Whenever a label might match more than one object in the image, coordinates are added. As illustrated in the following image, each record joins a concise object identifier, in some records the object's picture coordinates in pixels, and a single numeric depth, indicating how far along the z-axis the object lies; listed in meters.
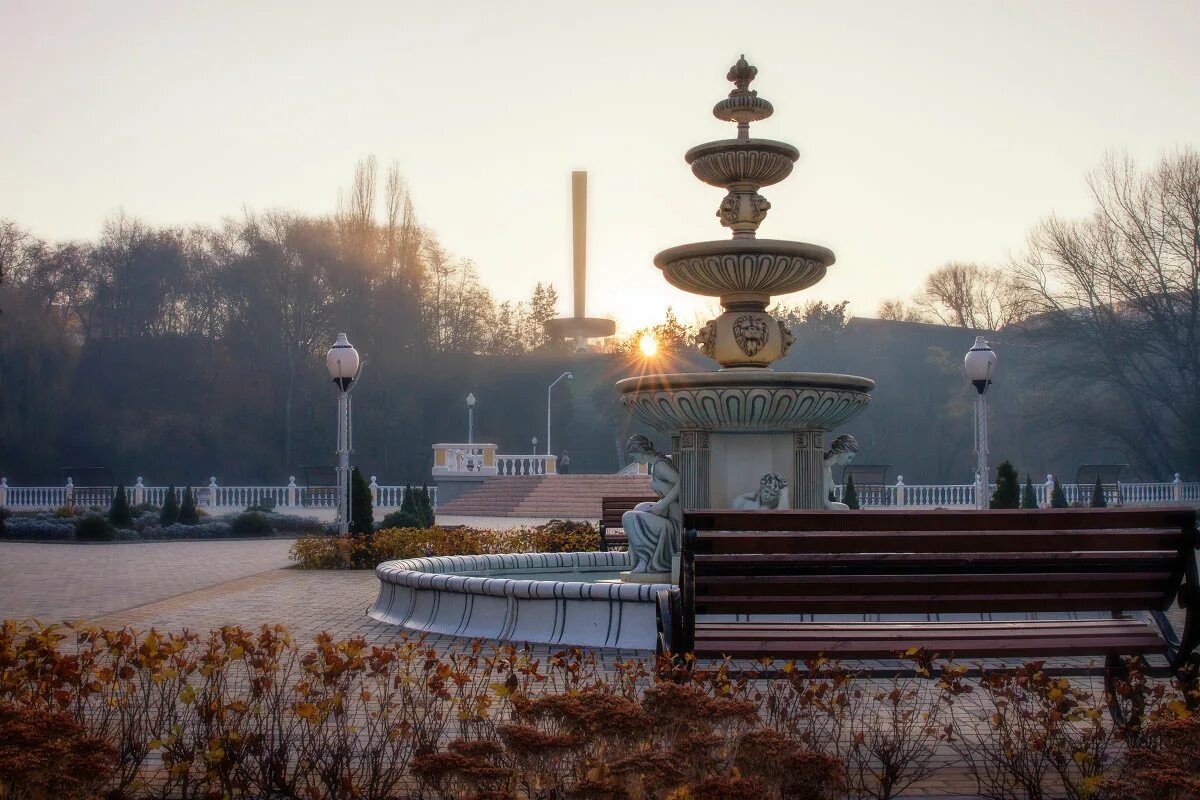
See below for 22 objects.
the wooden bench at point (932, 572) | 5.18
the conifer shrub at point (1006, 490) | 20.09
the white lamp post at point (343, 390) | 17.94
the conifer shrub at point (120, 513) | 29.00
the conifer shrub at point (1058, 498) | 30.90
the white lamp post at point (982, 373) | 16.95
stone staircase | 38.62
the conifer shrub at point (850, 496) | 23.52
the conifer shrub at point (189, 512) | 30.23
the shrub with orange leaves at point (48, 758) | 3.41
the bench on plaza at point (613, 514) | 15.50
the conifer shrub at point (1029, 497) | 28.38
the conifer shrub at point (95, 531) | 26.77
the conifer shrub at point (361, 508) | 19.41
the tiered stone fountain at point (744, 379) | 9.16
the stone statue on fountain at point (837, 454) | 9.73
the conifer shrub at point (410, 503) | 24.34
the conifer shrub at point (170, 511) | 30.14
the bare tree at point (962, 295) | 69.81
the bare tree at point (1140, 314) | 45.41
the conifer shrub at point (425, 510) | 24.25
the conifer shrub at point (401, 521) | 22.68
